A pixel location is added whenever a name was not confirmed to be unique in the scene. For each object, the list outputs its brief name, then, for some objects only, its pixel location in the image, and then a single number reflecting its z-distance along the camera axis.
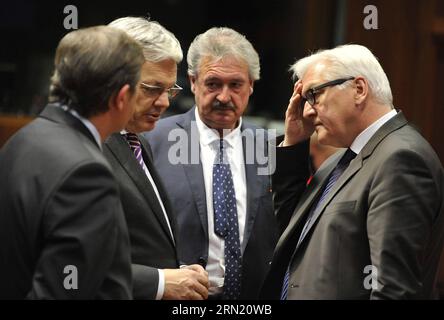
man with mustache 6.54
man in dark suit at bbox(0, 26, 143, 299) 4.10
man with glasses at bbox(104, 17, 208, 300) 5.38
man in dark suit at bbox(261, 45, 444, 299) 5.15
